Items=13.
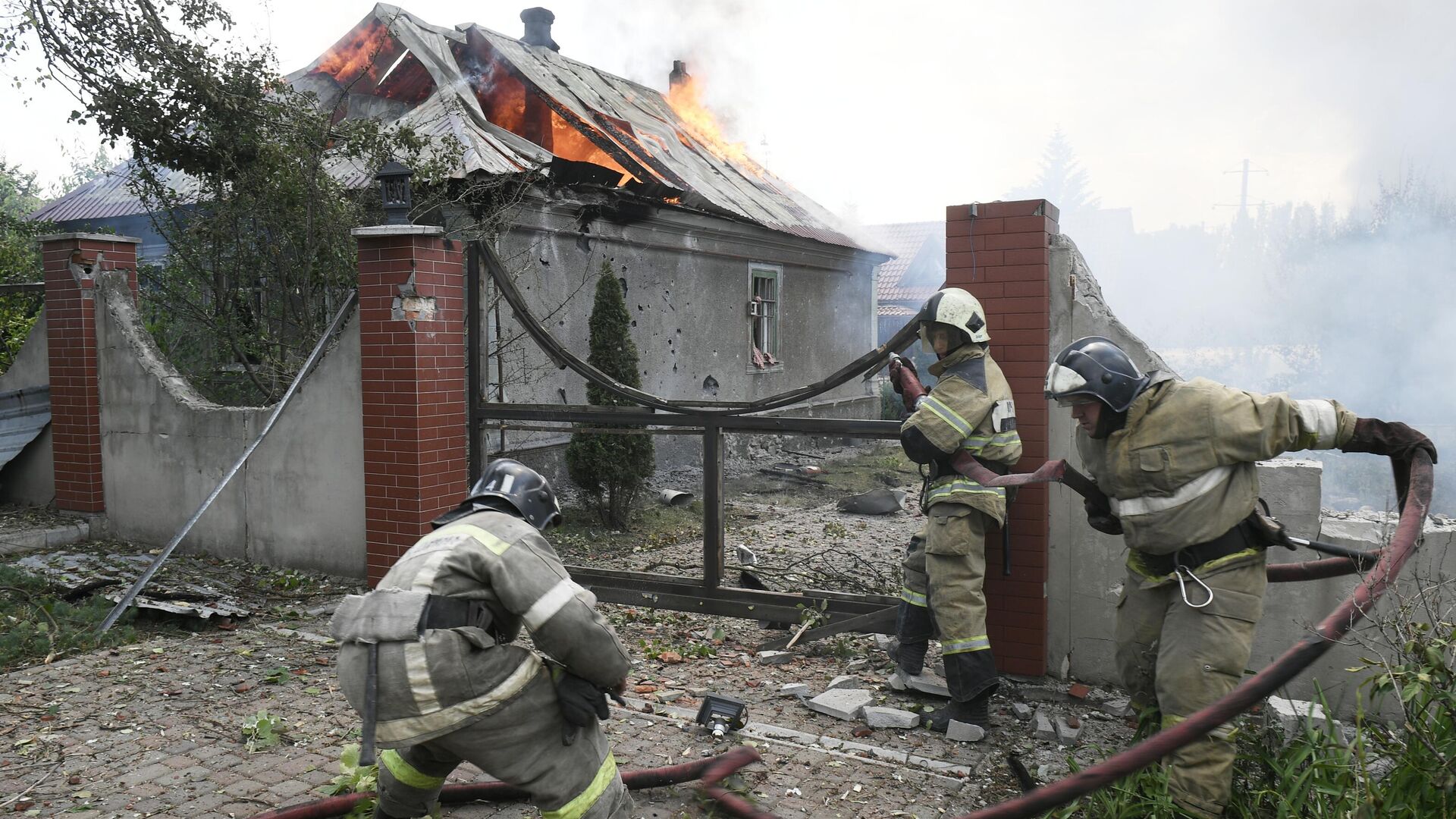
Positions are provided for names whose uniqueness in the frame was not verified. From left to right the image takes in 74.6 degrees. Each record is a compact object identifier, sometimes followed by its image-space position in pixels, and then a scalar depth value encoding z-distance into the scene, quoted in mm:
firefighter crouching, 2654
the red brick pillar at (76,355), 7922
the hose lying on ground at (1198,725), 2633
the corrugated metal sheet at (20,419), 8336
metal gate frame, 5375
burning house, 11031
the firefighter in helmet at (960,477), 4352
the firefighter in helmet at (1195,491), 3299
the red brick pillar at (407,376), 6059
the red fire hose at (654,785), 3320
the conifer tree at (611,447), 10117
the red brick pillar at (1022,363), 4832
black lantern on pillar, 6093
